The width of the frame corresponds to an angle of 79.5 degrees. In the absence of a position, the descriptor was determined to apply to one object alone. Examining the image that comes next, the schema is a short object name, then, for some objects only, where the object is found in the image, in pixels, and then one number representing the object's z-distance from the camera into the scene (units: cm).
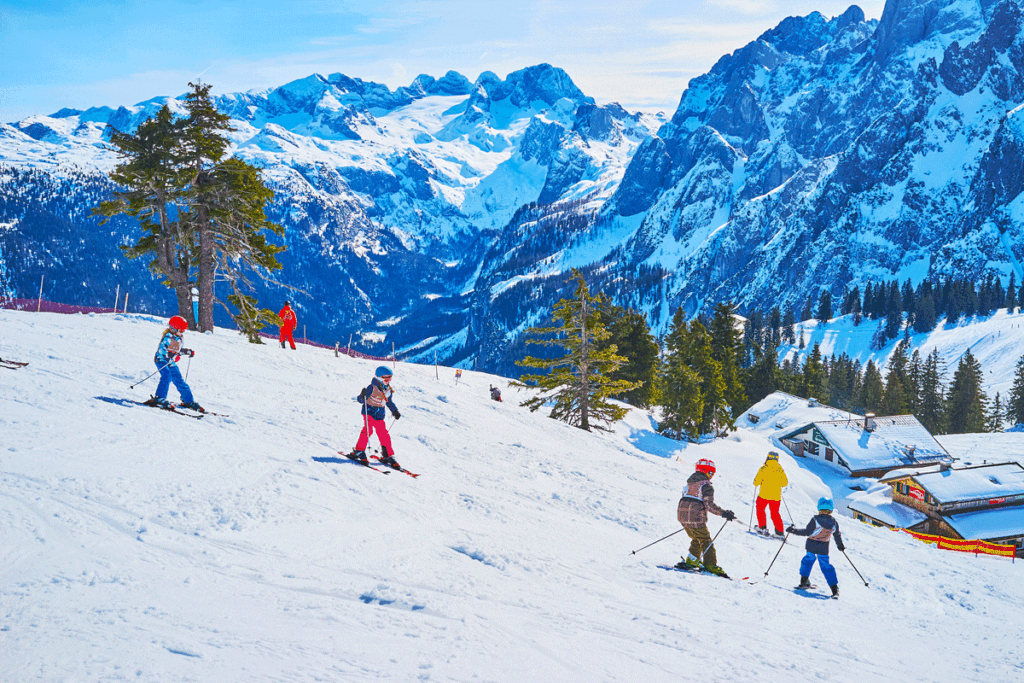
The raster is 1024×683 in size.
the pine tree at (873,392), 9238
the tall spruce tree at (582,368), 3634
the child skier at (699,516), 1173
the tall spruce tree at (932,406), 8988
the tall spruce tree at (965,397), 8850
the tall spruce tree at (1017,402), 8481
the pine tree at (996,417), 8469
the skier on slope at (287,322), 2717
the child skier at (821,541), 1202
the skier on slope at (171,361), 1376
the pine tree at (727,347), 6888
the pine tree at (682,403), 4819
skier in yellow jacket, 1555
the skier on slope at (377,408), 1317
